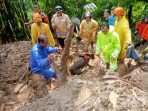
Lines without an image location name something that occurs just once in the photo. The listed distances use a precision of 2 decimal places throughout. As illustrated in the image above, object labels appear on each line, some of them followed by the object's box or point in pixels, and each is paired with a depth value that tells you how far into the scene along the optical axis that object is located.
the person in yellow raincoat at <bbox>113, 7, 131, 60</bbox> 3.32
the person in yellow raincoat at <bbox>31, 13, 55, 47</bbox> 3.56
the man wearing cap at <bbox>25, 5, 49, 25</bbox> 3.86
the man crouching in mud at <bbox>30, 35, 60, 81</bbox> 2.88
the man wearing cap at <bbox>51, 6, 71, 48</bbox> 4.00
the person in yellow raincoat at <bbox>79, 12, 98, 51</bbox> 4.00
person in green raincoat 3.12
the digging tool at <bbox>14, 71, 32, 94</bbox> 3.57
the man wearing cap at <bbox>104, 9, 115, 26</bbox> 4.21
